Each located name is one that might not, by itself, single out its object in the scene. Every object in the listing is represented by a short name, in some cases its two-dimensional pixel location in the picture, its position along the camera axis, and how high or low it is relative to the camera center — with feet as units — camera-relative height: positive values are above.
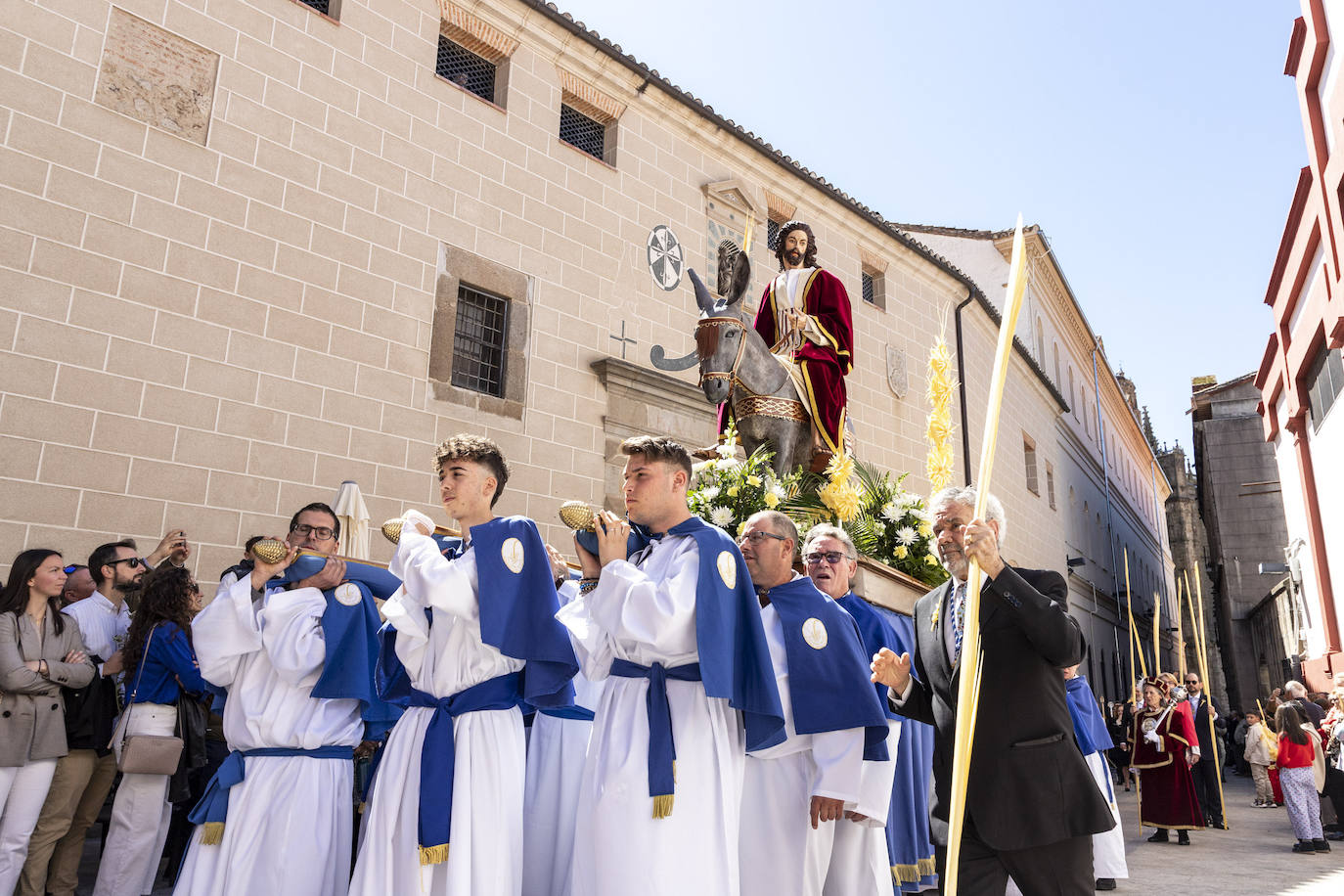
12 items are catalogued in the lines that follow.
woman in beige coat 16.05 +0.29
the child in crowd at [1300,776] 32.74 -1.82
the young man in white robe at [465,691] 10.48 +0.22
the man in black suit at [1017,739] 9.94 -0.22
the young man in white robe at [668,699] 9.78 +0.15
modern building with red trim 52.11 +22.73
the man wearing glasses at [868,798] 12.39 -1.10
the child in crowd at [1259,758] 48.57 -1.78
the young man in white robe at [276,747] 12.71 -0.53
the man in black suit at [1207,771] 40.79 -2.06
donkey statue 20.83 +7.22
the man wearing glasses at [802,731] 11.65 -0.18
